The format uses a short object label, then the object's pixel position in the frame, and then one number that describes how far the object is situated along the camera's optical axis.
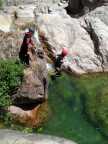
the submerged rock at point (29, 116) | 12.07
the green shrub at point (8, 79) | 12.07
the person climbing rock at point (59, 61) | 15.19
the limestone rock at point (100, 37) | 15.86
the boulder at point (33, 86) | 12.48
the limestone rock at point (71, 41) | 15.63
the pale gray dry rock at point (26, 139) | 8.59
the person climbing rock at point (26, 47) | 13.07
